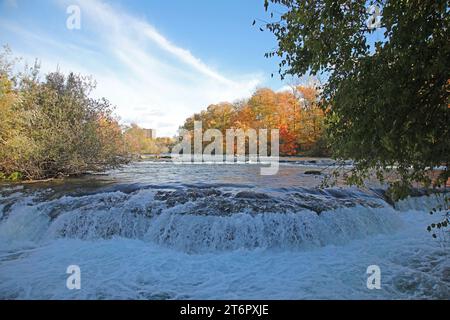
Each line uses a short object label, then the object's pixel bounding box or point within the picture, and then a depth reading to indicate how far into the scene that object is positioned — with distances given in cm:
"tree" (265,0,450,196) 300
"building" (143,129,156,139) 7751
